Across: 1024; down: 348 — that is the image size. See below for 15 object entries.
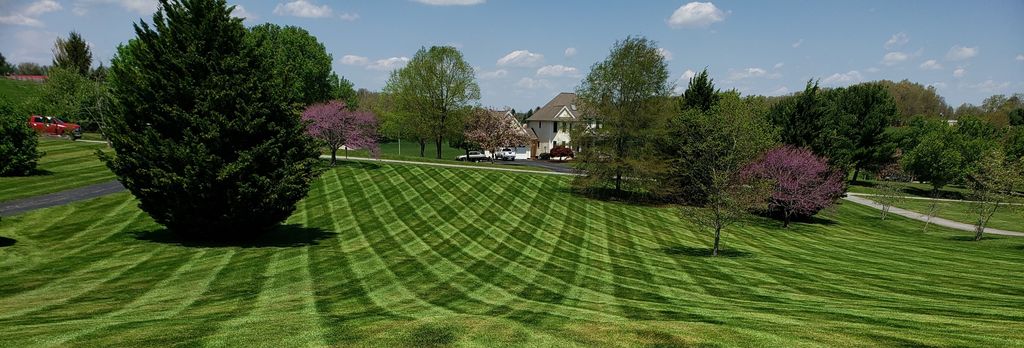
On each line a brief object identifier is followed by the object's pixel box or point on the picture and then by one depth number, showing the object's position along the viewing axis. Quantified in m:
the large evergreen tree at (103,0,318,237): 17.88
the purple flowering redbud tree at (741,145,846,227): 34.09
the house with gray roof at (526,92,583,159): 88.38
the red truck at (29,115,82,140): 51.12
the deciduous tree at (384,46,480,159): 63.84
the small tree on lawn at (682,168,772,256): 22.00
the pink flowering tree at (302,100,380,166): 42.59
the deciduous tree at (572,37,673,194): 38.88
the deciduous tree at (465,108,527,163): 71.32
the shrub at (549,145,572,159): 81.45
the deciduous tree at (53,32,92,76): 77.38
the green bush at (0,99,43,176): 28.92
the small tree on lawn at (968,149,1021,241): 30.95
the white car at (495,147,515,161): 78.75
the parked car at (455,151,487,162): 71.94
